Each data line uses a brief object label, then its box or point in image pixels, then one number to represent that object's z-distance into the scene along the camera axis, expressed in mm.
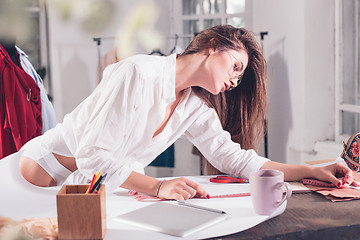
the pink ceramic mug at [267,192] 849
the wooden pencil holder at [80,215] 654
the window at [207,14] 3424
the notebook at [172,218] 746
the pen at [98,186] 701
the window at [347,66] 2473
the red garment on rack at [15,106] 1731
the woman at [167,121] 1009
